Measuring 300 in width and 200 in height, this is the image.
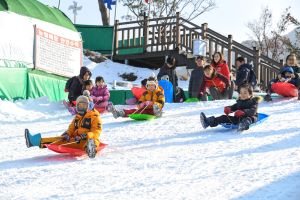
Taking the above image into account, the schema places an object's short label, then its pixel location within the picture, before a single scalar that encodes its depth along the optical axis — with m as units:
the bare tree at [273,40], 33.31
